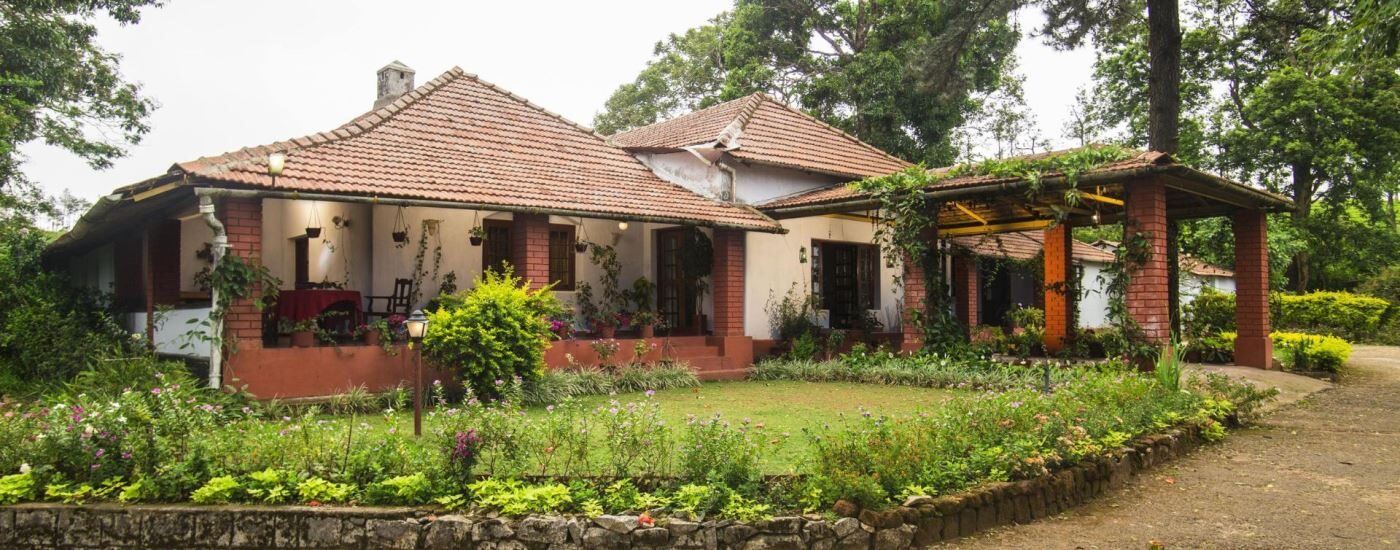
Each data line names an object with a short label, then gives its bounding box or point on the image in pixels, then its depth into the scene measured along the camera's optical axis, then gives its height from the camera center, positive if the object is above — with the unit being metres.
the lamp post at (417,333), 7.82 -0.32
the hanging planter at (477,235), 12.73 +0.91
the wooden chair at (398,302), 12.68 -0.06
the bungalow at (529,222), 10.17 +1.13
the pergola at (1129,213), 11.34 +1.32
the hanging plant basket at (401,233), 12.84 +0.95
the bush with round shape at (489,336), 10.27 -0.47
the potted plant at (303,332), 10.07 -0.40
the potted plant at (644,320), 13.71 -0.38
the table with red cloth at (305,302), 10.62 -0.05
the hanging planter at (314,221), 12.87 +1.14
